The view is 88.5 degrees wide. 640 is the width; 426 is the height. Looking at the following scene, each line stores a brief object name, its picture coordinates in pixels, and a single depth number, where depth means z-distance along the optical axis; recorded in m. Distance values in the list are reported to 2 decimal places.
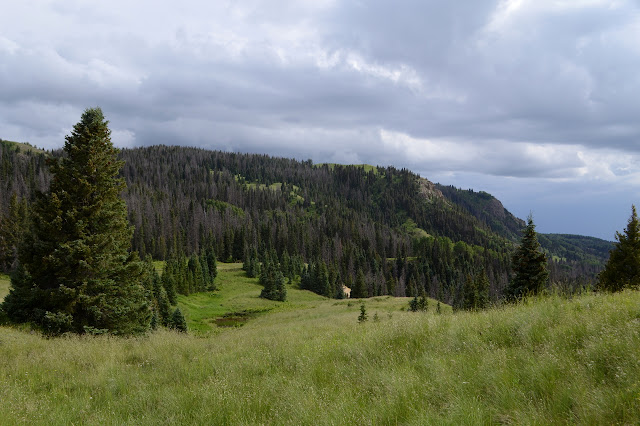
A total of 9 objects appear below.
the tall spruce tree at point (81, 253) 15.44
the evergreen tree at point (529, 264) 28.21
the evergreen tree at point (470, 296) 42.98
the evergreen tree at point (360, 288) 94.81
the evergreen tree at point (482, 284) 49.01
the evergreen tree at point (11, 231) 72.12
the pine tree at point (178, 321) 36.62
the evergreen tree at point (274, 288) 72.00
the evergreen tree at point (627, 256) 24.81
